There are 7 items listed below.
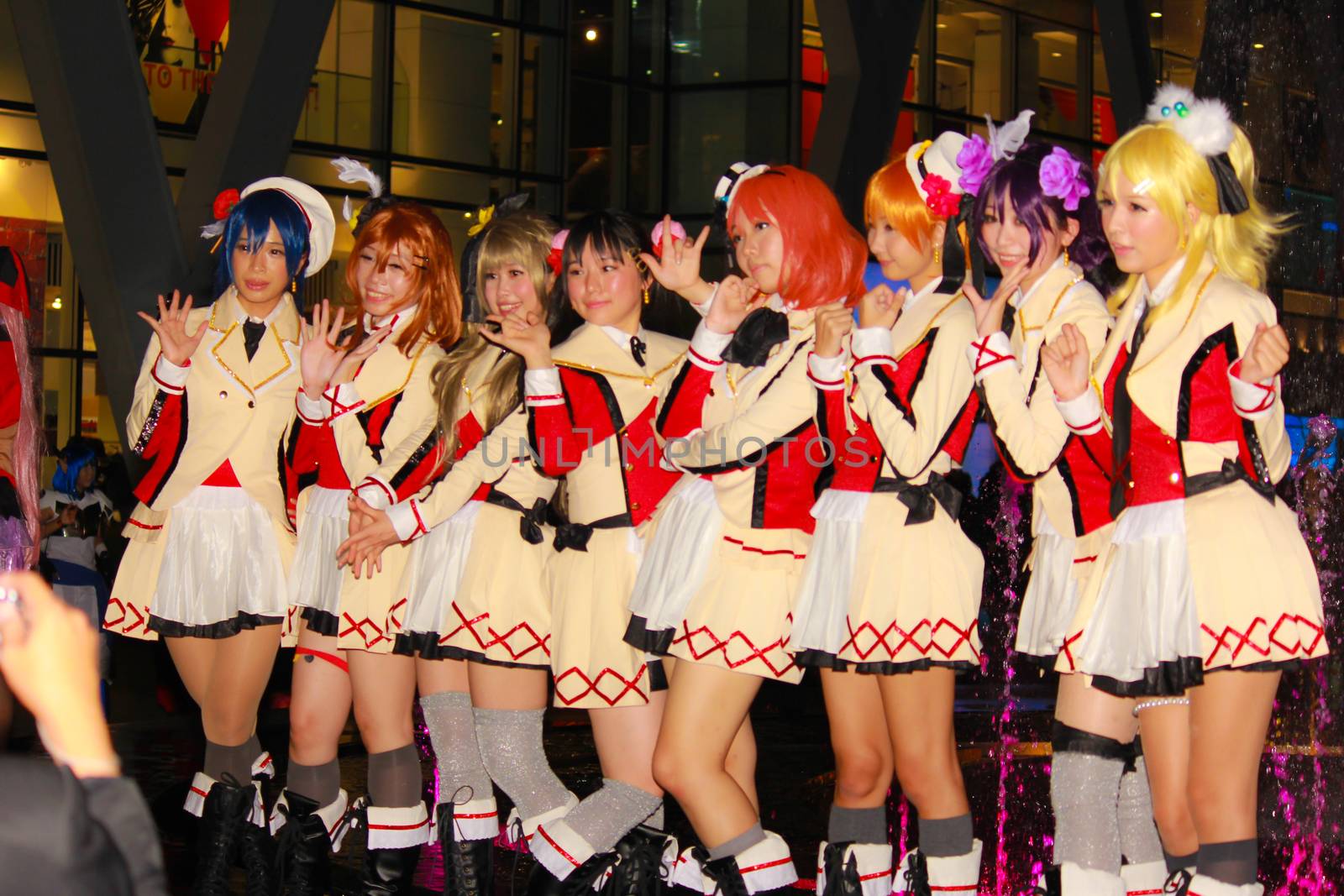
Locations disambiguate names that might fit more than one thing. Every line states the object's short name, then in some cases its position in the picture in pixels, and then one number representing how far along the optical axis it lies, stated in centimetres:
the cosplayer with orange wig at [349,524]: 460
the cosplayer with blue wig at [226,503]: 474
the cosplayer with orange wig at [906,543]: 373
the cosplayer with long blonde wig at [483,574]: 438
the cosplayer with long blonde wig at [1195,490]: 327
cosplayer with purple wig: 351
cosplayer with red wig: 380
